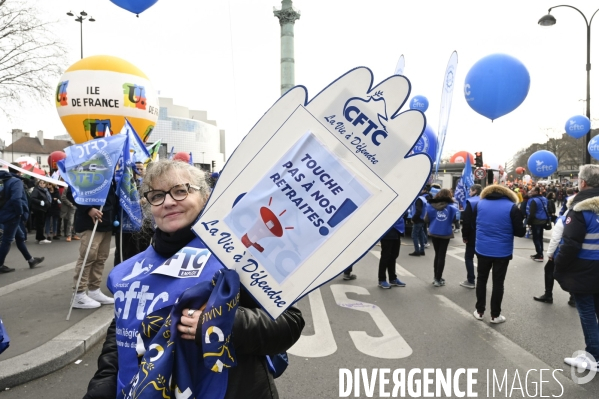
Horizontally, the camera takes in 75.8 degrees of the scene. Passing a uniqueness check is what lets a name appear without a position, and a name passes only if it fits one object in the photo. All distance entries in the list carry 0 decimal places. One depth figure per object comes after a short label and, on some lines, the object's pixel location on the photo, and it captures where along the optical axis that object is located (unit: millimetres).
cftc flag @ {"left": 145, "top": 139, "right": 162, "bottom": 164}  6941
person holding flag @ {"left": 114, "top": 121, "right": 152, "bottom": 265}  5129
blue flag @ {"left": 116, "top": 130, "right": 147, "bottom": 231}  5062
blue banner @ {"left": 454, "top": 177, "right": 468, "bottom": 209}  10641
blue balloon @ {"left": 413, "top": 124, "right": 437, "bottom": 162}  11865
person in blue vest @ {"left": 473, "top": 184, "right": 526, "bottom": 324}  4977
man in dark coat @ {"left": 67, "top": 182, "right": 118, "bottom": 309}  4949
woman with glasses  1238
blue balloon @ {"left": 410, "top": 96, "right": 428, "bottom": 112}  14242
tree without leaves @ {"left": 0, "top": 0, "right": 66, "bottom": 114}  16219
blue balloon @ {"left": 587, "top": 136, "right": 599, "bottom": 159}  14023
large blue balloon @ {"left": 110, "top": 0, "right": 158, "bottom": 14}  5262
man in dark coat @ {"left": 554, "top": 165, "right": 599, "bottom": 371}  3705
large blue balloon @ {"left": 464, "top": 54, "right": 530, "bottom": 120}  8289
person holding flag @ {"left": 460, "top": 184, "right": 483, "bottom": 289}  6695
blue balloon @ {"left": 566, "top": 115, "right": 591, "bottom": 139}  14945
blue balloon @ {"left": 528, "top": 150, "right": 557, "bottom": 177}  19000
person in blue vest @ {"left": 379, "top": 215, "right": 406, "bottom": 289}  6555
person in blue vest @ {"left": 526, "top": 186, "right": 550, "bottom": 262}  9352
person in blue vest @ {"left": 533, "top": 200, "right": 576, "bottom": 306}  5837
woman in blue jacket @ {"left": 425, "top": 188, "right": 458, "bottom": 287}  6973
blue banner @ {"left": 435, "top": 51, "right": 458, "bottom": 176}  8236
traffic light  15312
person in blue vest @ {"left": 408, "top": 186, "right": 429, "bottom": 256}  9383
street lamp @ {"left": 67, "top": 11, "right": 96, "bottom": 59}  20253
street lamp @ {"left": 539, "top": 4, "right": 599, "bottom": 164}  13297
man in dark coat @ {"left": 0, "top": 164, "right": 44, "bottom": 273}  6867
